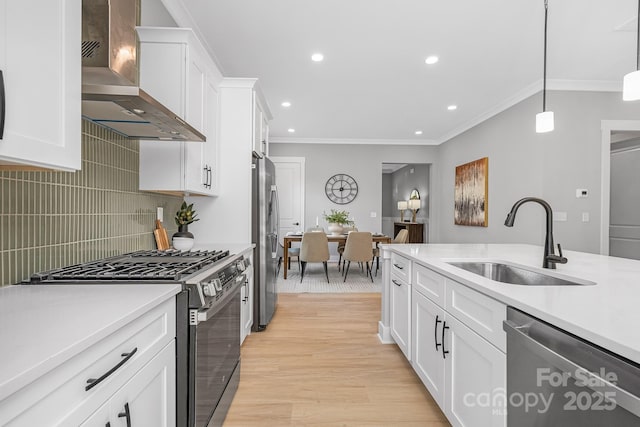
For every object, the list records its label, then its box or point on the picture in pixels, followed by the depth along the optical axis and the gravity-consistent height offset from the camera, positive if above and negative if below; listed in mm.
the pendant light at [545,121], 2381 +683
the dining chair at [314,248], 5113 -591
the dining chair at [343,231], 6059 -405
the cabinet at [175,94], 1987 +734
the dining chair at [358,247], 5199 -581
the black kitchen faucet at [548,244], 1561 -155
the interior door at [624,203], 4465 +139
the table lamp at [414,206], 8344 +141
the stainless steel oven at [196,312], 1250 -435
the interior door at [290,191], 7070 +432
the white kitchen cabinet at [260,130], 2986 +828
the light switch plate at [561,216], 4121 -49
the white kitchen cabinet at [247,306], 2612 -816
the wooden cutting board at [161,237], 2266 -190
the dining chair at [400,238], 5684 -496
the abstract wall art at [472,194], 5293 +320
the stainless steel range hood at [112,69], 1264 +620
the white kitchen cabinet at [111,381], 607 -405
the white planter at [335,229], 5748 -322
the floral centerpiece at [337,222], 5762 -201
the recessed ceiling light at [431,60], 3361 +1602
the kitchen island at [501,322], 778 -383
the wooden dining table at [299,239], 5461 -484
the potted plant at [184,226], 2264 -122
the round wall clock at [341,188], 7148 +496
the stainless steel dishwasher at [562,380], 669 -410
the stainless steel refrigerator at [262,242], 2953 -300
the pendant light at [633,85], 1811 +721
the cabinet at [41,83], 816 +356
